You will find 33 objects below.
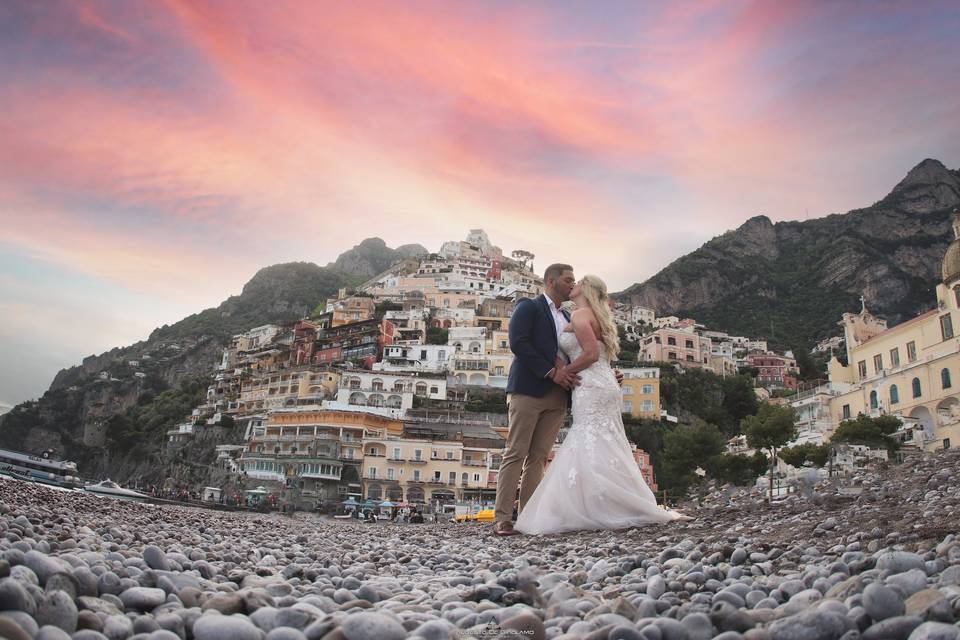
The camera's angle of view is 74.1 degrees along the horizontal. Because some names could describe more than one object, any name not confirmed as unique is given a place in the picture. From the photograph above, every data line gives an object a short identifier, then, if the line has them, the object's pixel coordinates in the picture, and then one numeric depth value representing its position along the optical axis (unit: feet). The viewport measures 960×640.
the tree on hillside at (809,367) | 273.33
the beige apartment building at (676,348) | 247.50
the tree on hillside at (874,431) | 85.87
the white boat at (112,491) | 79.87
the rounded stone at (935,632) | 5.19
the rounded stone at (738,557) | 11.05
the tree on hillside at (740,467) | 95.35
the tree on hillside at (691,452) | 103.35
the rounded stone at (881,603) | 6.13
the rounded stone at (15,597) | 6.01
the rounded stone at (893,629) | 5.61
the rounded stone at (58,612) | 6.21
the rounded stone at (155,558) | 10.35
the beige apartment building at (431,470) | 147.64
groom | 21.08
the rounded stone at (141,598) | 7.64
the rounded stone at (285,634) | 6.26
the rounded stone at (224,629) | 6.22
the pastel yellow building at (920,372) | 108.99
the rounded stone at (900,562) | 8.20
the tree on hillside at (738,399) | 210.36
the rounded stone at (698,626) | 6.36
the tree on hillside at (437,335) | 255.70
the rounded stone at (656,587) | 8.75
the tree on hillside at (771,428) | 88.06
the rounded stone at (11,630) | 5.32
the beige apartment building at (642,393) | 198.90
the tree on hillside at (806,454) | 85.05
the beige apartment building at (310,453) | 152.15
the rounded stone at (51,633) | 5.63
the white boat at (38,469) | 95.84
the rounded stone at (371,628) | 6.27
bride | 19.80
